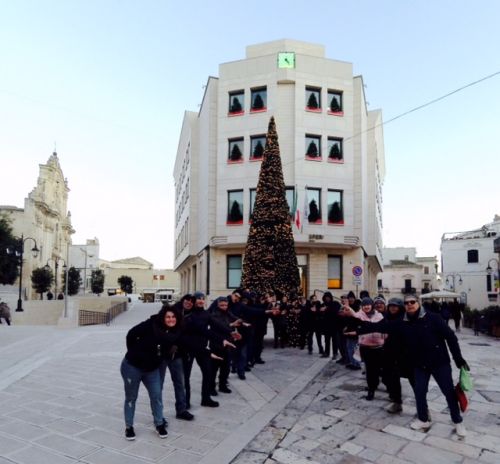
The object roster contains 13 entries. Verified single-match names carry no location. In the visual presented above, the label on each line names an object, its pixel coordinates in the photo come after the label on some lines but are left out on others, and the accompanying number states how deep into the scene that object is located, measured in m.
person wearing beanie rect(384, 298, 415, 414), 6.50
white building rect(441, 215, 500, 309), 56.81
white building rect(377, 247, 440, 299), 82.56
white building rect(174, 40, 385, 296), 26.92
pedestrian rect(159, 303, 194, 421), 6.41
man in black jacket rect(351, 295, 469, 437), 5.78
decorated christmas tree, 14.87
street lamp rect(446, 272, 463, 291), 57.66
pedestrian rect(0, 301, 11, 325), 26.38
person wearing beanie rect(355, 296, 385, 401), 7.50
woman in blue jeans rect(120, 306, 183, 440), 5.50
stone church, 60.91
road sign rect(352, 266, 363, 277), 19.89
